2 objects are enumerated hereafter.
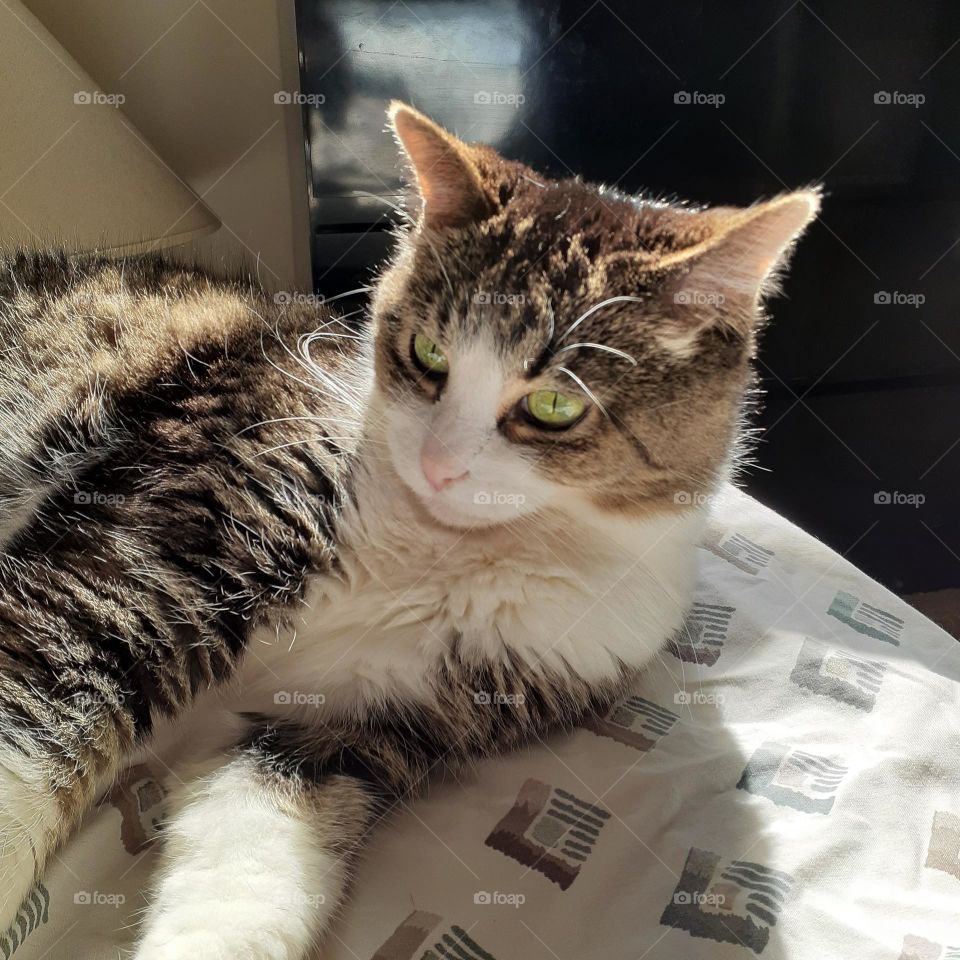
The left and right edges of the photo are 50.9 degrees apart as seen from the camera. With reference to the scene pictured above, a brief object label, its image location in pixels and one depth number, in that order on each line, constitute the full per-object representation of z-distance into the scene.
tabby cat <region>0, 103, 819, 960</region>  0.27
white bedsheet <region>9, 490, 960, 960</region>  0.25
